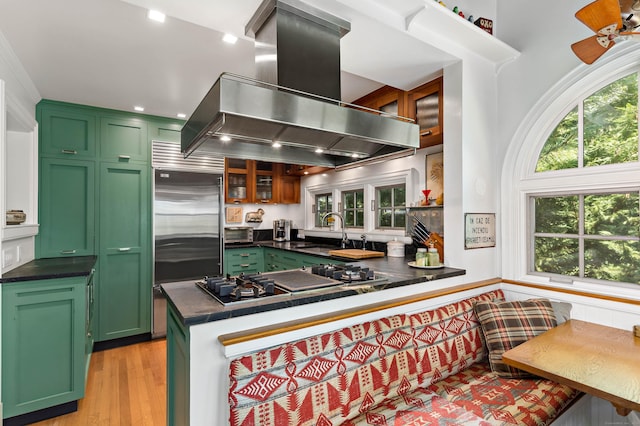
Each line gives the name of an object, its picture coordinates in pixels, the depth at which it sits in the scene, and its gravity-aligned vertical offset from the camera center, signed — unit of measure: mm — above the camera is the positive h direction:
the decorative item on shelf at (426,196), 2812 +168
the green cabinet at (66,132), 3195 +863
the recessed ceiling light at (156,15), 1764 +1123
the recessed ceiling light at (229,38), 2152 +1200
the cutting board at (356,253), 3043 -379
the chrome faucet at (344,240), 3761 -297
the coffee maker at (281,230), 5016 -233
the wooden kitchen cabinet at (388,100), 2895 +1099
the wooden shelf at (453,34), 1989 +1247
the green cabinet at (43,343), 2146 -899
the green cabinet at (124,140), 3505 +845
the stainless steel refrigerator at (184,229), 3701 -166
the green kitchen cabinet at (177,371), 1407 -772
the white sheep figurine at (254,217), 4805 -28
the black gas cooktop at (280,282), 1553 -384
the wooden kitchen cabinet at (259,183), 4520 +475
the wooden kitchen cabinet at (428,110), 2619 +901
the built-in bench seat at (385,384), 1322 -809
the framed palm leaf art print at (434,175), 2916 +370
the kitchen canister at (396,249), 3098 -328
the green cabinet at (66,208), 3188 +74
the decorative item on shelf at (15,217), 2496 -14
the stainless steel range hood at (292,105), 1426 +517
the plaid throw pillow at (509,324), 1895 -674
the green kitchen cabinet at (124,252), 3486 -413
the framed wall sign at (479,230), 2391 -115
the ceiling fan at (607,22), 1260 +802
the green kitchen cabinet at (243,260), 4242 -614
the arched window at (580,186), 1999 +199
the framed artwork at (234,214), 4652 +16
